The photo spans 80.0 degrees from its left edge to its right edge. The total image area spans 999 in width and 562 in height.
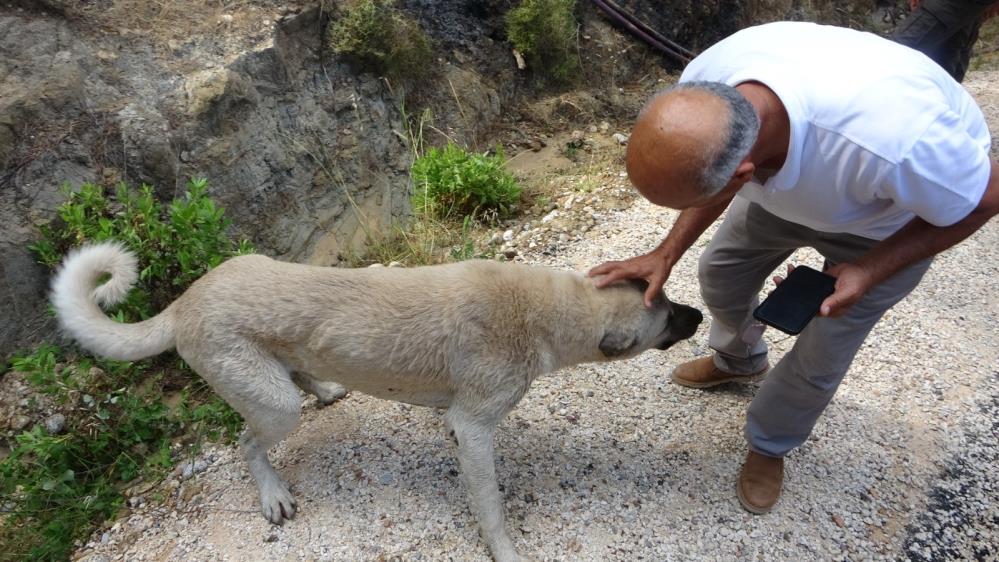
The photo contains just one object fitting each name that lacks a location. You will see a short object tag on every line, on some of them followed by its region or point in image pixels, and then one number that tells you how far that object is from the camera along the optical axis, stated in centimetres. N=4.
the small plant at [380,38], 600
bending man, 206
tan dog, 305
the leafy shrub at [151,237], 388
